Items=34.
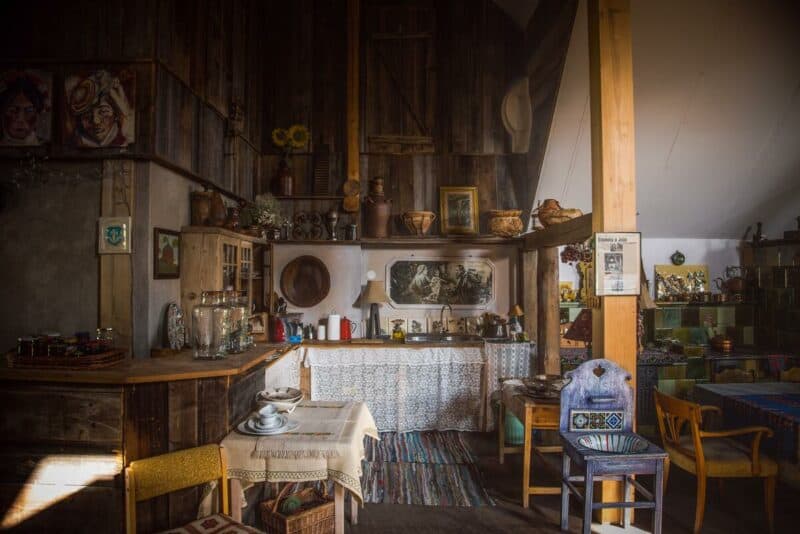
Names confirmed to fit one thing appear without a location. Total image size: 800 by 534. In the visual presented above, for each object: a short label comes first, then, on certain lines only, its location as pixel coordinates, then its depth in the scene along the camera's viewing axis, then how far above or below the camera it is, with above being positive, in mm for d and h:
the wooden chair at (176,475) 2133 -1024
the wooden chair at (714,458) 3326 -1440
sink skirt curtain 5664 -1379
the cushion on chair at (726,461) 3385 -1459
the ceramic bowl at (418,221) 6113 +802
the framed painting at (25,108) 3514 +1391
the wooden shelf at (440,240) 6125 +533
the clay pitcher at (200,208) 4254 +691
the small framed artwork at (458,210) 6336 +997
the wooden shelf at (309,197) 6312 +1181
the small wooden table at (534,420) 3734 -1251
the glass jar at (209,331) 2990 -366
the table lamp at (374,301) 5949 -318
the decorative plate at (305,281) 6176 -44
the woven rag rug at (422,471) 3938 -1995
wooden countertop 2455 -553
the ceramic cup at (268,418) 2648 -861
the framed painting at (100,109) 3508 +1378
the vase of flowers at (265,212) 5395 +835
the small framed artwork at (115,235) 3502 +352
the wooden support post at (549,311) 5691 -448
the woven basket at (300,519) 2912 -1666
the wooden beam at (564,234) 3994 +471
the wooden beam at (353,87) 6207 +2755
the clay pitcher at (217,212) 4359 +677
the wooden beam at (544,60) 5117 +2804
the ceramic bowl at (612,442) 3225 -1239
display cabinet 4098 +155
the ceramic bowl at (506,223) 5922 +745
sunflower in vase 6262 +1982
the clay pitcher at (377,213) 6141 +922
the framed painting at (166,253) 3676 +222
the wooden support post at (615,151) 3469 +1013
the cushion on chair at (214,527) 2291 -1336
